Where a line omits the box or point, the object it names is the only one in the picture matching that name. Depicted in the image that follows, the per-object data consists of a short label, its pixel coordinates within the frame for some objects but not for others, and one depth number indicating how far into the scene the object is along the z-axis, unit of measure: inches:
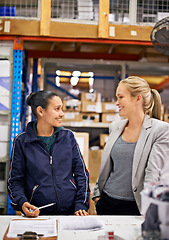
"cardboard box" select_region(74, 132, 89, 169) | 140.4
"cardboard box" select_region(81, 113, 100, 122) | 154.0
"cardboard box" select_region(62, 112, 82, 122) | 153.5
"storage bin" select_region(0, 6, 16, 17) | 135.0
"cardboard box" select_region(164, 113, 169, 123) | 156.7
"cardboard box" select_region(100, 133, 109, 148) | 157.0
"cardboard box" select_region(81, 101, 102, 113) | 153.1
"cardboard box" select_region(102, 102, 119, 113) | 155.9
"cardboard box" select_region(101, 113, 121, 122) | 155.6
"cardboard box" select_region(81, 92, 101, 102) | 154.8
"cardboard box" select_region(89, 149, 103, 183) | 147.5
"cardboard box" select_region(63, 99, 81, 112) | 153.3
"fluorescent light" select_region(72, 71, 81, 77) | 179.6
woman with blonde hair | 72.9
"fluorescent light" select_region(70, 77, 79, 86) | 179.3
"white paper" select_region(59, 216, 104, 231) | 55.8
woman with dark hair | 74.0
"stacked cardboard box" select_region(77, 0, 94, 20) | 137.2
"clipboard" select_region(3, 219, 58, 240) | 48.1
